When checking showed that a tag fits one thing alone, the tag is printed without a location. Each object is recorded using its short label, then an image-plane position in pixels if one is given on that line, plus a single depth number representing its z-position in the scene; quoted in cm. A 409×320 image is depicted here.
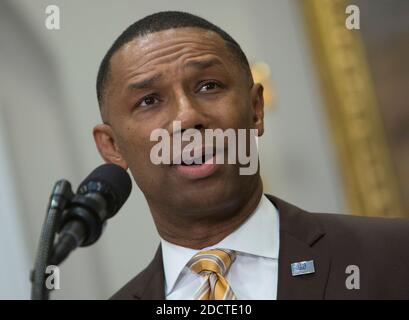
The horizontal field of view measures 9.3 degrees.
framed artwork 309
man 240
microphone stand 223
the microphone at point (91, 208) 225
